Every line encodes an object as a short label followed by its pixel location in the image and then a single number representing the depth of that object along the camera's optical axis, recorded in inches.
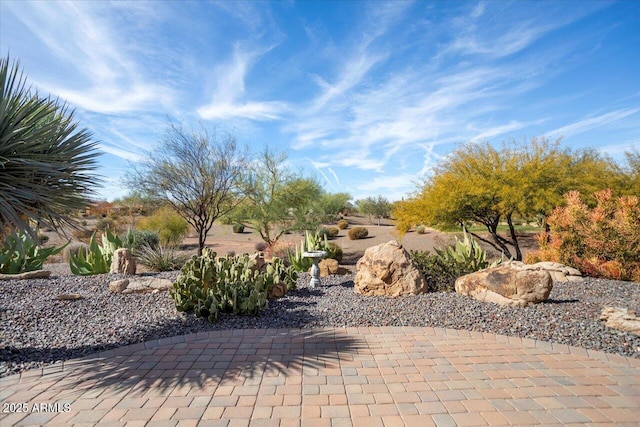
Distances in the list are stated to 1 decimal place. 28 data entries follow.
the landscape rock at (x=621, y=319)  171.9
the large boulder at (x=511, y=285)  215.9
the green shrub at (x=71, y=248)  565.3
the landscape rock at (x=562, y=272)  296.6
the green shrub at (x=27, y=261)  336.2
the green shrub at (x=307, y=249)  414.3
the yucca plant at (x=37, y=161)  147.2
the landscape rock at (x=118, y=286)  264.1
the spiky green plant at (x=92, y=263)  352.8
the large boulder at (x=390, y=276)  257.8
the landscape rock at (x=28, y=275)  303.0
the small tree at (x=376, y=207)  1943.9
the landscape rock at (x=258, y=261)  309.4
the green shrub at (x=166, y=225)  810.2
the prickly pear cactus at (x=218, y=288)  206.4
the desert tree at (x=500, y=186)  468.1
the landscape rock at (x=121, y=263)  339.3
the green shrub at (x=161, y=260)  409.4
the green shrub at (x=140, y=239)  445.1
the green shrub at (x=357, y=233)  1089.4
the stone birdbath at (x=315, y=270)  304.0
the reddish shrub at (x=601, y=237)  294.4
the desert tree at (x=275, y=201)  732.0
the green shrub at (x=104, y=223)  967.6
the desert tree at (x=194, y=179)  580.7
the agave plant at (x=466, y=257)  291.9
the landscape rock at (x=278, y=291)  253.6
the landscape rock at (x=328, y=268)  380.2
